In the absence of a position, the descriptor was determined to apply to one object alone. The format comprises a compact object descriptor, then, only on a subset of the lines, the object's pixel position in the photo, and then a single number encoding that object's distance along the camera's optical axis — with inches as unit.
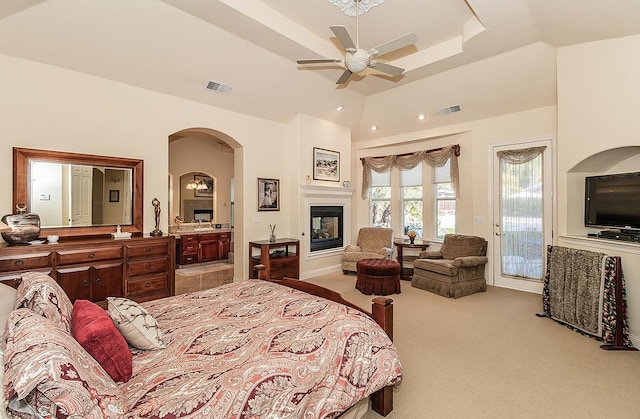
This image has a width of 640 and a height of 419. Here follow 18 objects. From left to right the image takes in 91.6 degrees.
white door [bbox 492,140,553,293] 191.2
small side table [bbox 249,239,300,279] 200.1
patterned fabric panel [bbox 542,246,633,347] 121.6
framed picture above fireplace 237.5
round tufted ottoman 187.2
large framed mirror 132.0
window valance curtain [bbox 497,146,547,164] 190.9
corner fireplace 239.9
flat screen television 133.1
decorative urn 117.6
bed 39.6
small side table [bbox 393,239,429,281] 231.5
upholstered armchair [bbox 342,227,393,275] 234.4
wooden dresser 116.2
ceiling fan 113.9
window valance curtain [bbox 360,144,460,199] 229.8
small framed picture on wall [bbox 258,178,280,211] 214.8
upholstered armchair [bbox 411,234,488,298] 183.5
